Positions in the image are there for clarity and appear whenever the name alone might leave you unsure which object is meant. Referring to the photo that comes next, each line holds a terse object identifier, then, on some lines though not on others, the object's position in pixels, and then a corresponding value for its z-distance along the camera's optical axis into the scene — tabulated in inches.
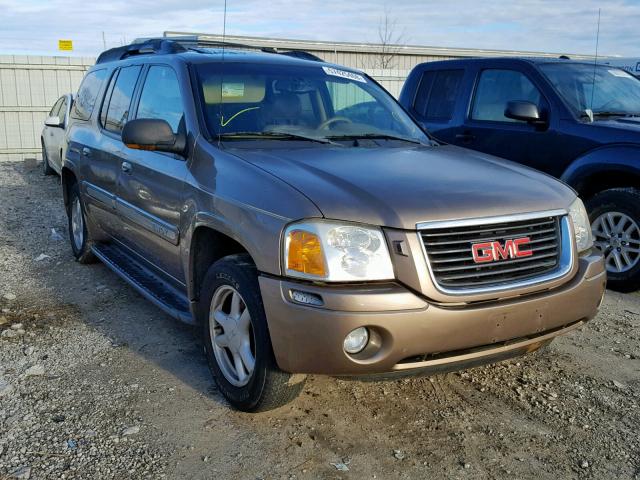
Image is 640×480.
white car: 464.5
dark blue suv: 217.0
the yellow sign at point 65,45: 684.7
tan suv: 112.9
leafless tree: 1002.1
